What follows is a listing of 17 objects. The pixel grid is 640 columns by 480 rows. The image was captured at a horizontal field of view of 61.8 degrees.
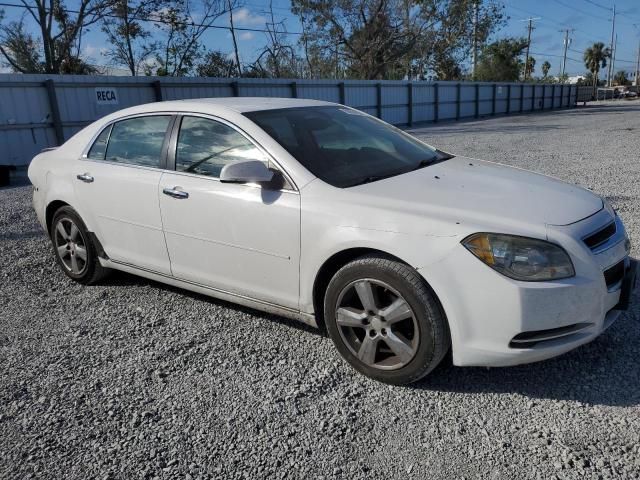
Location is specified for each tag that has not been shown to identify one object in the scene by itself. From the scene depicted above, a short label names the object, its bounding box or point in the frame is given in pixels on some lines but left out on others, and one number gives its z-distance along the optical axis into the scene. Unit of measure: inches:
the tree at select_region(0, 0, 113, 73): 989.2
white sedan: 102.0
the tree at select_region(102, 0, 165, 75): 1058.1
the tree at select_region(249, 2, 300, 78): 1219.2
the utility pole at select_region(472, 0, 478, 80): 1504.7
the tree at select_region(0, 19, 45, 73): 1015.0
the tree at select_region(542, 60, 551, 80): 4006.4
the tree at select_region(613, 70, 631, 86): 4544.0
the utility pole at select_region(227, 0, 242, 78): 1149.1
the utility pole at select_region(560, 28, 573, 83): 3428.2
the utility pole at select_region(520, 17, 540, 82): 2358.8
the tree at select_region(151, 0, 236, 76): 1144.4
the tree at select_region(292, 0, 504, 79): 1371.8
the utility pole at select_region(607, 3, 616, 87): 3978.8
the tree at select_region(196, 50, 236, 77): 1236.5
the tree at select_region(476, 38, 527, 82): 2230.6
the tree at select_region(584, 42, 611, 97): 4037.9
